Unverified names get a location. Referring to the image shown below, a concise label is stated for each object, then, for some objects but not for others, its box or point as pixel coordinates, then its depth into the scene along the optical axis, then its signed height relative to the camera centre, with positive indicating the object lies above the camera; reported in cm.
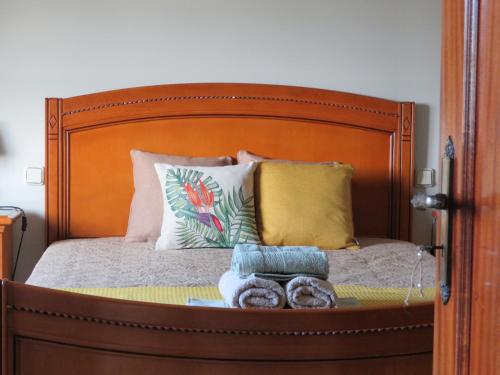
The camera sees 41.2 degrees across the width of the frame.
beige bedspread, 198 -31
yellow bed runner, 169 -32
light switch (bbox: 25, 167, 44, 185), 297 -1
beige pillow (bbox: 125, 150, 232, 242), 276 -9
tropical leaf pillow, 255 -13
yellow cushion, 264 -12
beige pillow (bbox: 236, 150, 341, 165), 295 +7
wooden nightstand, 264 -28
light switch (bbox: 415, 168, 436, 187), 320 -1
